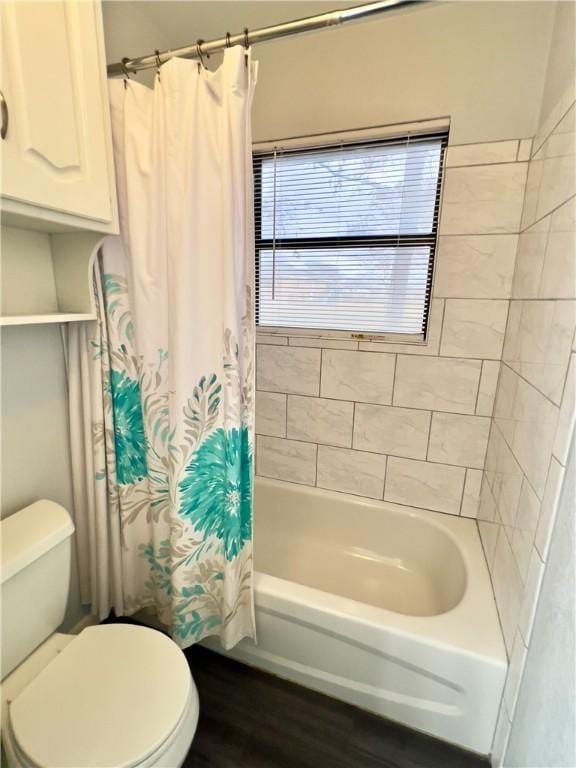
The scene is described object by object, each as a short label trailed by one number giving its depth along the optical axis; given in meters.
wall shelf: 0.91
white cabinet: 0.82
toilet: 0.85
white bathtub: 1.17
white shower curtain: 1.07
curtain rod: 0.97
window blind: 1.65
